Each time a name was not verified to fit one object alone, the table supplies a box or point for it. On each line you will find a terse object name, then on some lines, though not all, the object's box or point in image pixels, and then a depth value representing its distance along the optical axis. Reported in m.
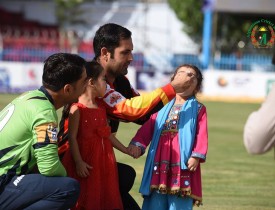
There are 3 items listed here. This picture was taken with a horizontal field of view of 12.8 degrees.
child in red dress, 9.57
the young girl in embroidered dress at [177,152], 9.75
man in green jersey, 8.58
